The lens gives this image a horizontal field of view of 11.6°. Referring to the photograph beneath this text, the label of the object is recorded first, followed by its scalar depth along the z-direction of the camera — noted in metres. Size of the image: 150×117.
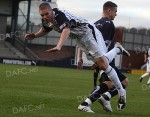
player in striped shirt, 12.99
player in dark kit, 14.67
